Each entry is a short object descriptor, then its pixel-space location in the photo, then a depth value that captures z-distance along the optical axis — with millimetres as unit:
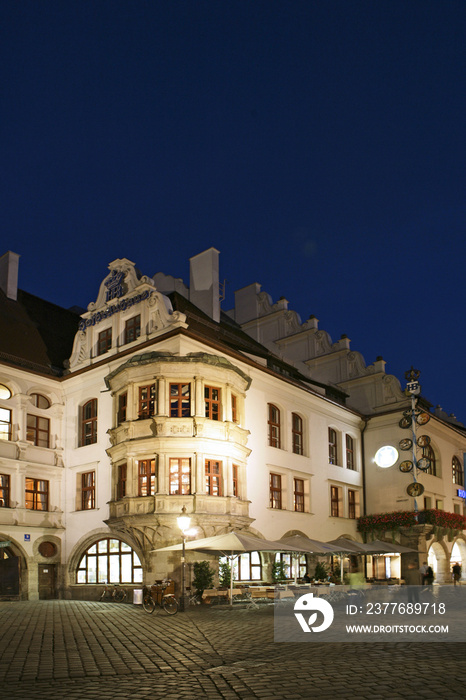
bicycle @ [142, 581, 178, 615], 21891
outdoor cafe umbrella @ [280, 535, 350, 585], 26359
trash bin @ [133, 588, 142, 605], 25219
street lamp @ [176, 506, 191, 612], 22441
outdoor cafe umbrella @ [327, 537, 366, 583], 28875
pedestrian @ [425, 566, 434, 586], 25766
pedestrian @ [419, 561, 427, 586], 25811
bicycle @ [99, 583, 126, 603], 28500
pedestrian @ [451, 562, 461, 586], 35978
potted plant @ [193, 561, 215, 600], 26016
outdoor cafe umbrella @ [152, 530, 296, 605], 23002
